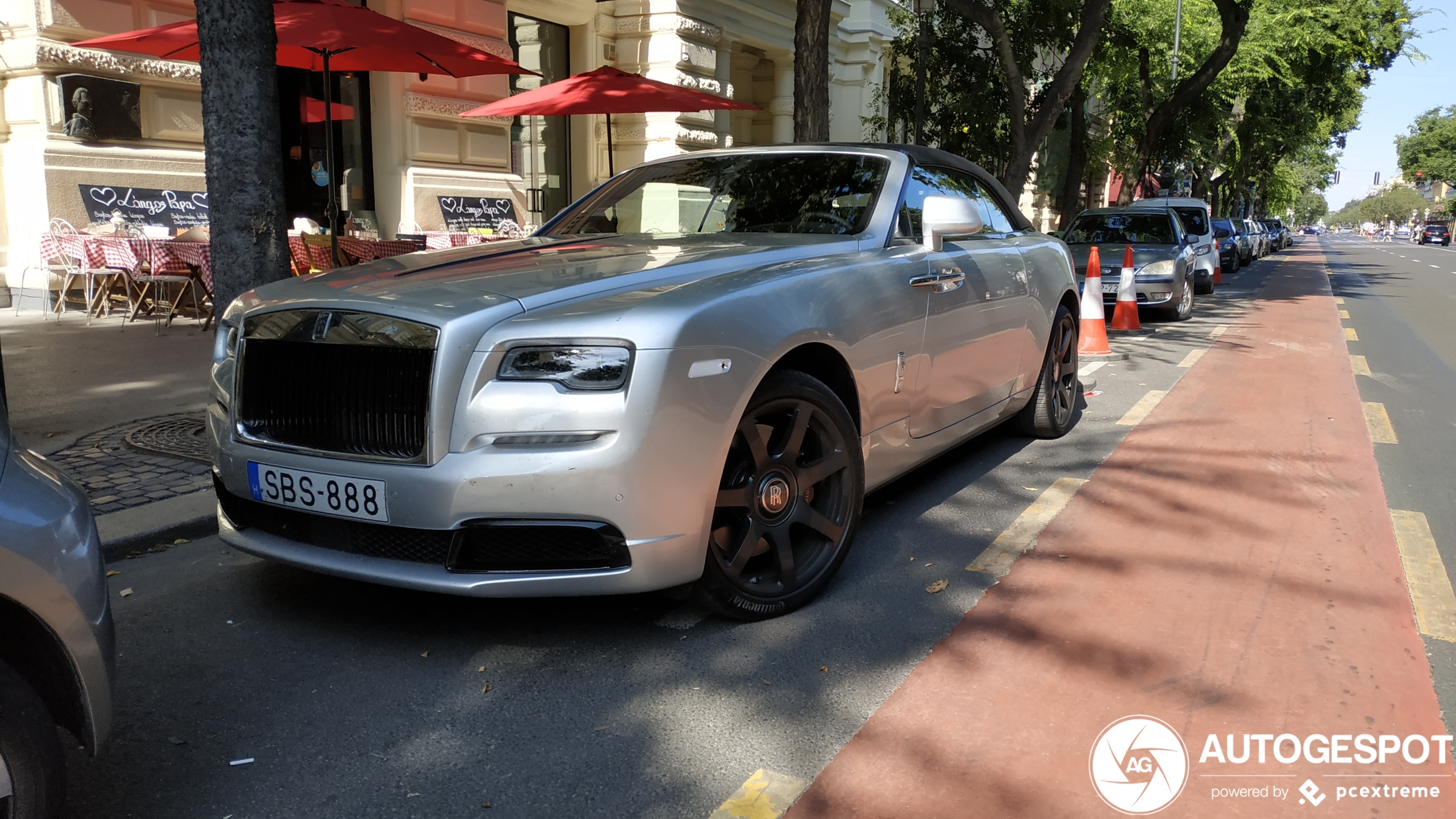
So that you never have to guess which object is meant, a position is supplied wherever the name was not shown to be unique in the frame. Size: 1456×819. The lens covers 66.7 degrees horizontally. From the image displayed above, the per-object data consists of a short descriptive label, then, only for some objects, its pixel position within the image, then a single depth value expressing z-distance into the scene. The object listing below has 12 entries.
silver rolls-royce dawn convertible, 2.92
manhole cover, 5.47
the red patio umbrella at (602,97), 10.90
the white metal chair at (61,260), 10.14
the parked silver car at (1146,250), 13.92
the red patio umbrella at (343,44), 7.83
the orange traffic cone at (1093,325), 10.25
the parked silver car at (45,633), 1.93
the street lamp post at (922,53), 12.73
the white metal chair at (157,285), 9.62
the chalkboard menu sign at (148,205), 10.74
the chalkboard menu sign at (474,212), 13.75
